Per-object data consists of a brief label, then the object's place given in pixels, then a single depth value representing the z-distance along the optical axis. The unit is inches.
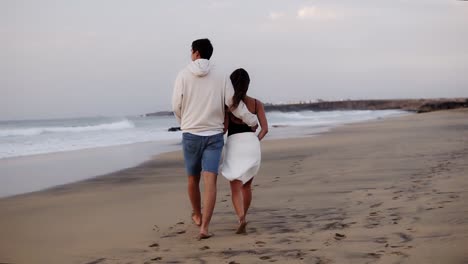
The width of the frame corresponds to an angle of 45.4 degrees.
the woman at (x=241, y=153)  198.1
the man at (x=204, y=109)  191.0
